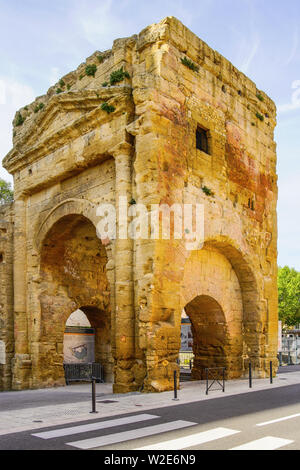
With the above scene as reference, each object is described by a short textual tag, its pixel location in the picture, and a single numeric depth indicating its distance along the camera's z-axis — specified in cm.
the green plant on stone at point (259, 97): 1558
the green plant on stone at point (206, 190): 1264
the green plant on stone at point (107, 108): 1220
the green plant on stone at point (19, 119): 1680
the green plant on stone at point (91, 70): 1362
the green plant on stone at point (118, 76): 1229
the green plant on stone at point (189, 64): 1245
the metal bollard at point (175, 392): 935
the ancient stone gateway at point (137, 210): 1109
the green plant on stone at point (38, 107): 1567
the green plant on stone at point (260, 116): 1555
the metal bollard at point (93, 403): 803
